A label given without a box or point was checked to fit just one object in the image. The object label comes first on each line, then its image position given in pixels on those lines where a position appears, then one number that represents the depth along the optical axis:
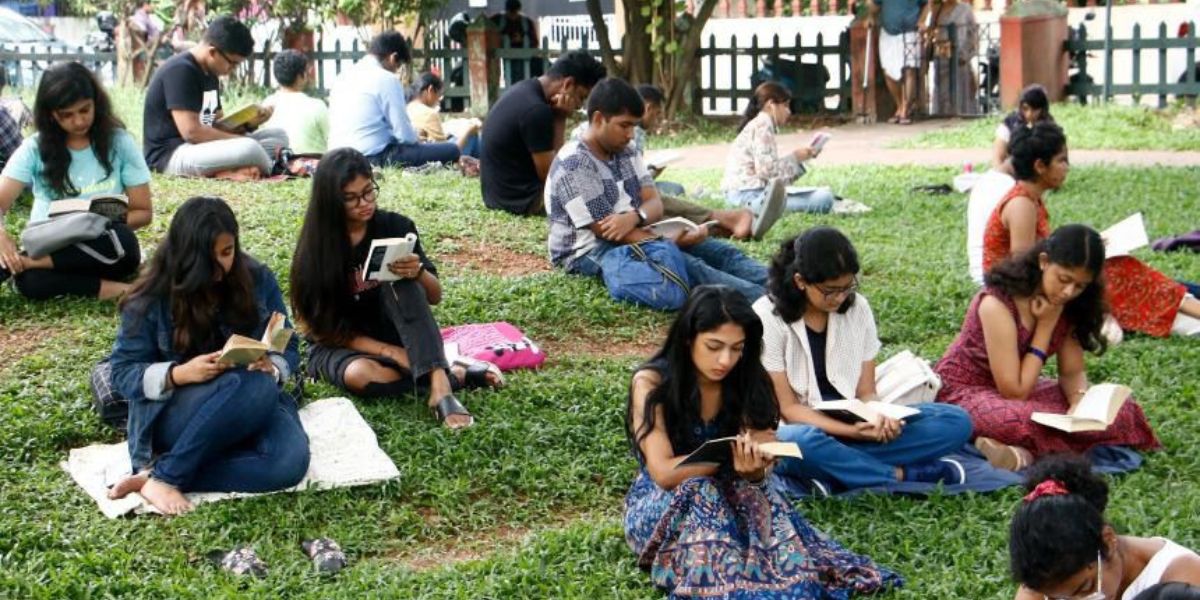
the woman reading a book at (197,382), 5.63
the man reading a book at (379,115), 12.40
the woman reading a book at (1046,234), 7.58
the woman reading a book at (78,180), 7.63
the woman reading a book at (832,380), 5.79
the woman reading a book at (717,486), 4.84
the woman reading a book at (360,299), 6.61
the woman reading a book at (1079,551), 4.08
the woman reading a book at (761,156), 11.29
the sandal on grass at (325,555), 5.25
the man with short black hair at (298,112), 12.72
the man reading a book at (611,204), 8.25
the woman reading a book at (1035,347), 6.10
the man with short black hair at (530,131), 9.72
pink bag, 7.34
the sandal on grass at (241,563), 5.20
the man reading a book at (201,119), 10.79
